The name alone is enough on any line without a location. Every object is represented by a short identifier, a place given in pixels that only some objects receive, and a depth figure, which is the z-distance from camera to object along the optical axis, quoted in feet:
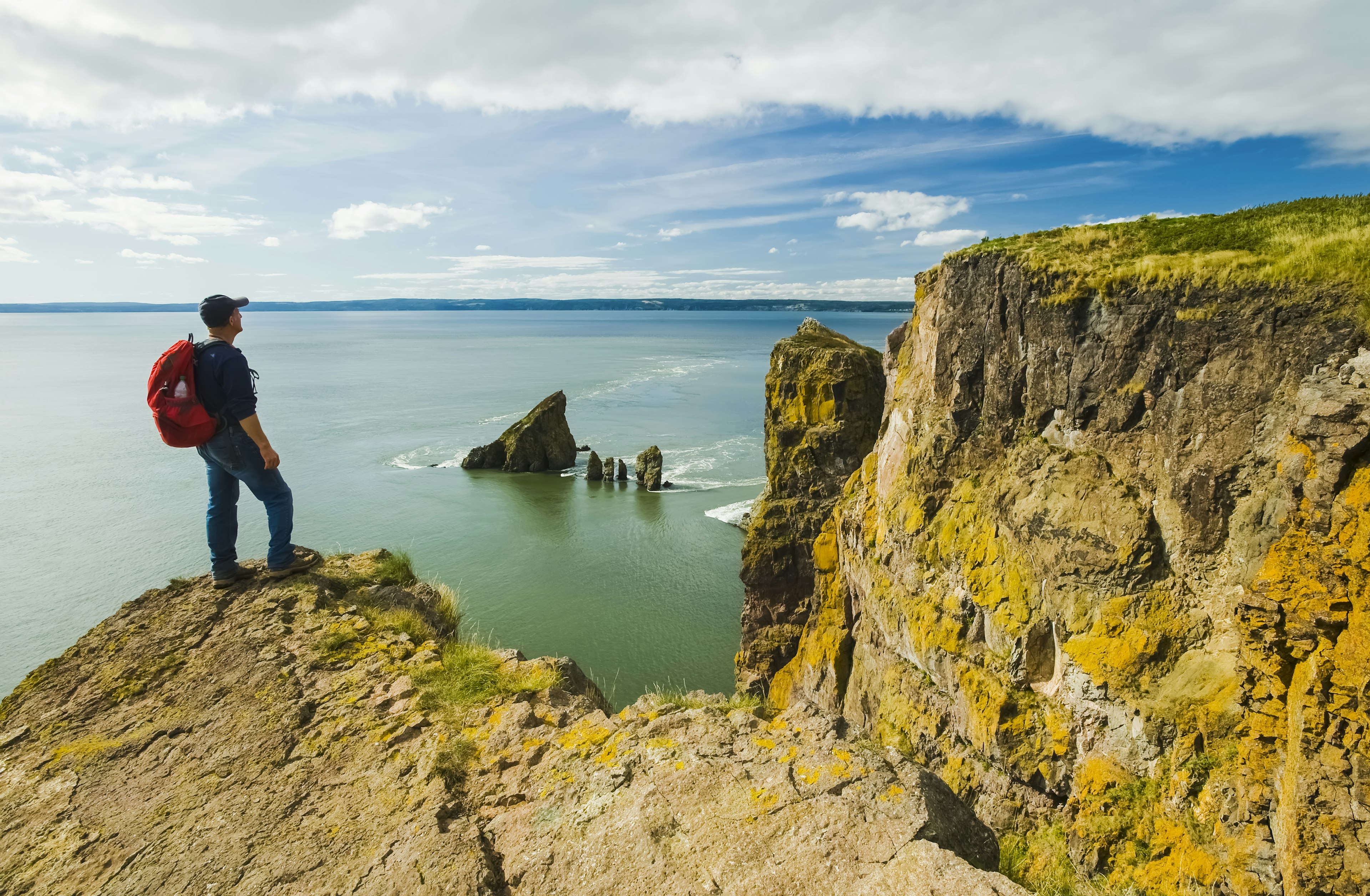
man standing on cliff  20.97
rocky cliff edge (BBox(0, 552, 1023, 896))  11.75
